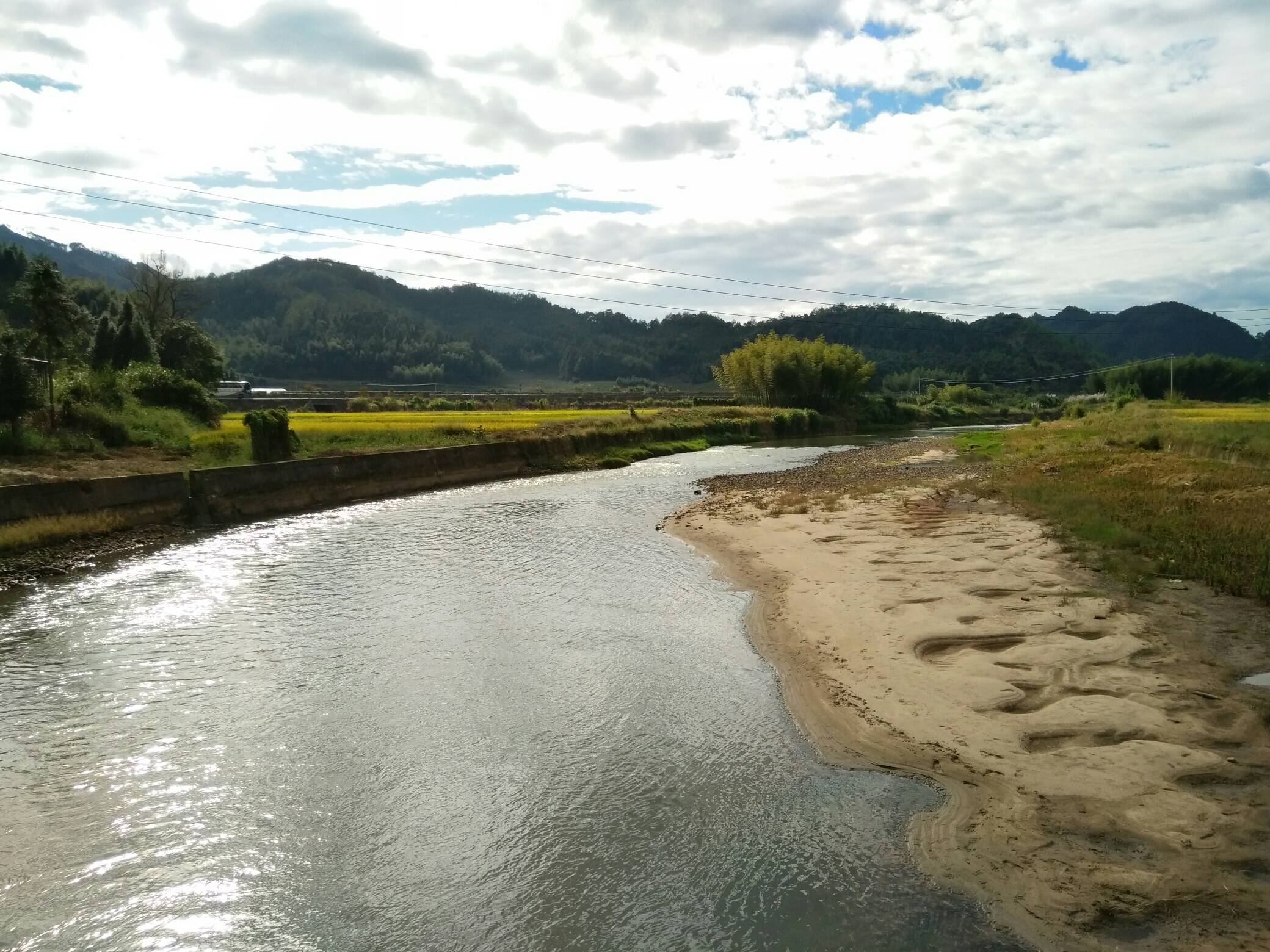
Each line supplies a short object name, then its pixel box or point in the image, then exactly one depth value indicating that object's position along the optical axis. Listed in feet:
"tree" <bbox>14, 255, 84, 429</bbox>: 88.74
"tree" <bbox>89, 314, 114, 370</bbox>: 128.98
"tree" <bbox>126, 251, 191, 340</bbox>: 192.34
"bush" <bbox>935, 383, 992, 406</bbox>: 376.68
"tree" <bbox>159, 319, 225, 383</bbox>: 157.99
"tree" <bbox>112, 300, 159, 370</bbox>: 131.44
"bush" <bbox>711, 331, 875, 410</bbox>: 249.55
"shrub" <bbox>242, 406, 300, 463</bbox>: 87.15
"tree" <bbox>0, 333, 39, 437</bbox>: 70.64
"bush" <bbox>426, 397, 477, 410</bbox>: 226.17
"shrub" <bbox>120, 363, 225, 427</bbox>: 110.93
